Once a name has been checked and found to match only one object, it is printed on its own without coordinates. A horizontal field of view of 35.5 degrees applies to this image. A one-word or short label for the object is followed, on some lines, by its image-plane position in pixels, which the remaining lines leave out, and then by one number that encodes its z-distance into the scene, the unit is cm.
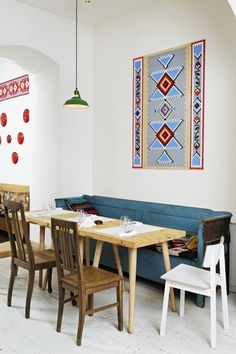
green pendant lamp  398
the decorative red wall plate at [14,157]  653
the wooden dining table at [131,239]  284
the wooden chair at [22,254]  314
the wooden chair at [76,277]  266
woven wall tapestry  404
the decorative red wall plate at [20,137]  637
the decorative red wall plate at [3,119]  682
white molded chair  267
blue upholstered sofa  340
